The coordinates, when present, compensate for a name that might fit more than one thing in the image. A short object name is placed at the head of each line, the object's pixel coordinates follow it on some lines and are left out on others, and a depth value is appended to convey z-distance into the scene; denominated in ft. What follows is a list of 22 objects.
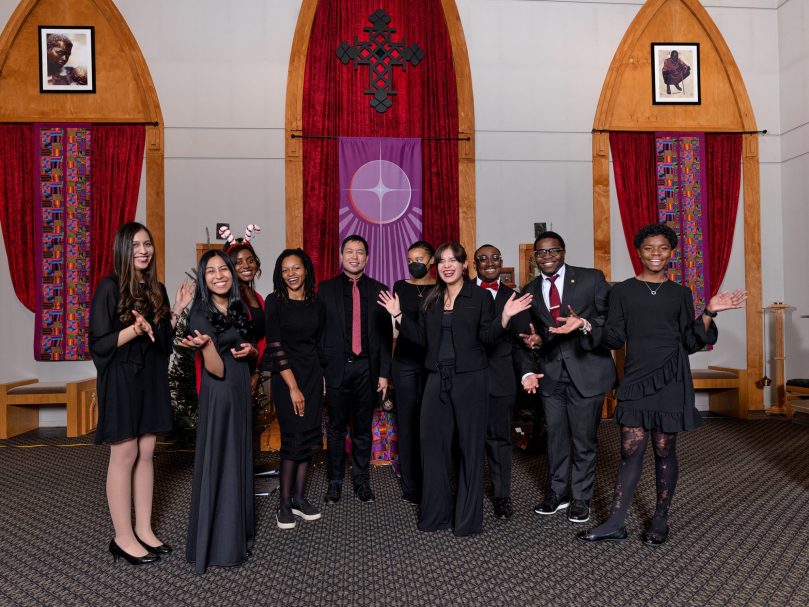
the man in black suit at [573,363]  11.07
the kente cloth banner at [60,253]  21.42
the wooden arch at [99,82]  21.70
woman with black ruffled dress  9.41
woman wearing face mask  12.23
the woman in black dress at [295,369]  10.98
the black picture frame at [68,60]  21.83
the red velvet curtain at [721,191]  23.38
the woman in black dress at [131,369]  8.85
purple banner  22.38
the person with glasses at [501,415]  11.46
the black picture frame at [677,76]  23.56
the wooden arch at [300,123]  22.11
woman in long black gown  8.79
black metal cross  22.70
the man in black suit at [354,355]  12.29
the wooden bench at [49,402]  19.75
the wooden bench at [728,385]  21.61
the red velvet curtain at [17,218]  21.31
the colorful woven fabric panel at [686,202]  23.36
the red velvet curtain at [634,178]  23.21
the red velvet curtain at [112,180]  21.58
